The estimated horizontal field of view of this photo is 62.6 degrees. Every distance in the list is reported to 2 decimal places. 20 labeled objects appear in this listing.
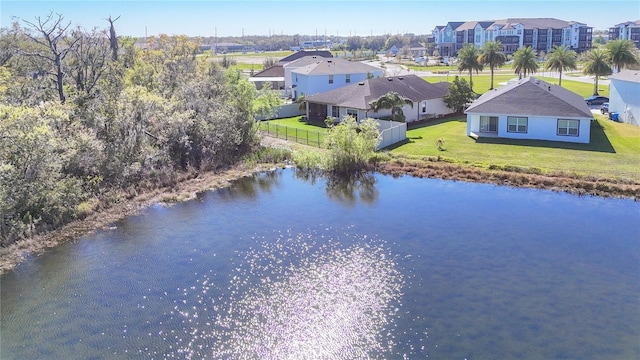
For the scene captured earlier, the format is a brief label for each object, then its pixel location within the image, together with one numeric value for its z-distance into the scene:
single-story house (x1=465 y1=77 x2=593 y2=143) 37.47
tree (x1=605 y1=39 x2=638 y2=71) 59.47
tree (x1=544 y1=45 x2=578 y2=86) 63.05
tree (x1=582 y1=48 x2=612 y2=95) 58.34
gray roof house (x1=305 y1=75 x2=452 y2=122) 45.28
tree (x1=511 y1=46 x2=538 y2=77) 61.56
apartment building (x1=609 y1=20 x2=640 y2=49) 147.50
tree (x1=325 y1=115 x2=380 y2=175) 32.53
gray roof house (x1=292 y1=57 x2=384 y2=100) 58.78
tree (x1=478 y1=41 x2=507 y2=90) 63.97
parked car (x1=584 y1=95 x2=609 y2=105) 54.88
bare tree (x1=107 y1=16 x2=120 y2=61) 57.00
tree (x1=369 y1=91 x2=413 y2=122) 43.78
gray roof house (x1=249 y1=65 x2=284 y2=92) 75.25
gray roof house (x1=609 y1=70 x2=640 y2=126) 42.50
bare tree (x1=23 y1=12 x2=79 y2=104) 33.19
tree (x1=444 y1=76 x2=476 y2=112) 50.28
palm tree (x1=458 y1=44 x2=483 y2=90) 64.94
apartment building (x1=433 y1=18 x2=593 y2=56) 134.75
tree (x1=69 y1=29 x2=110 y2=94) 38.69
